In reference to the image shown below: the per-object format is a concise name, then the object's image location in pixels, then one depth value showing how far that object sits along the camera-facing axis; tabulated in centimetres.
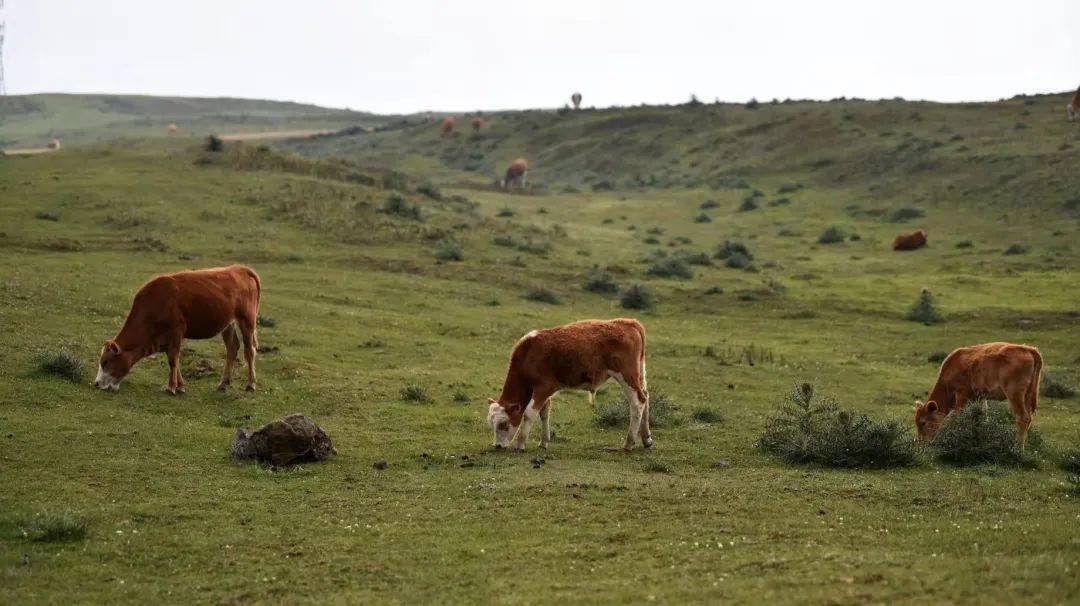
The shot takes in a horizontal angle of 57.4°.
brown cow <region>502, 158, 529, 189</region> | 7131
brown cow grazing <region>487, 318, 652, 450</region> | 1490
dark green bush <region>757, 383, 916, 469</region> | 1425
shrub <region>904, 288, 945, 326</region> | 2953
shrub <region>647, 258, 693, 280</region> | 3681
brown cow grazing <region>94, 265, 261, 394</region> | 1684
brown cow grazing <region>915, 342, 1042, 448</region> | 1563
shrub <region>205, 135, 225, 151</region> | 5109
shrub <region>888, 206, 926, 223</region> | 5155
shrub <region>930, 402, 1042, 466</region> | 1432
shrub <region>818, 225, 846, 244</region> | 4669
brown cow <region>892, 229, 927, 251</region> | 4369
